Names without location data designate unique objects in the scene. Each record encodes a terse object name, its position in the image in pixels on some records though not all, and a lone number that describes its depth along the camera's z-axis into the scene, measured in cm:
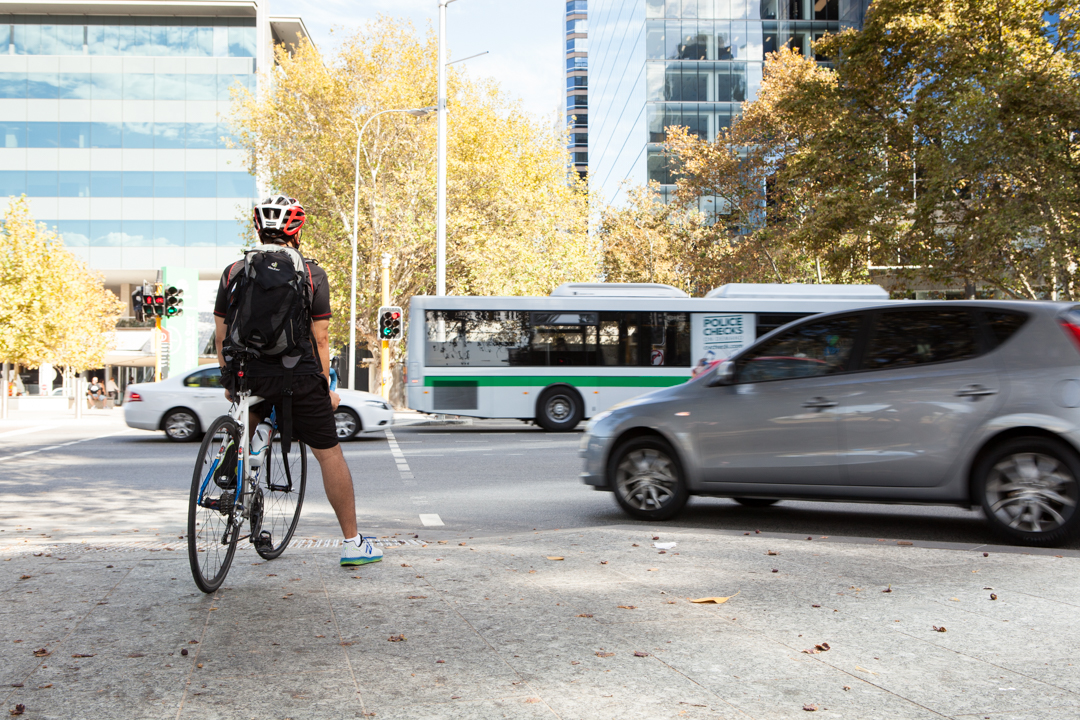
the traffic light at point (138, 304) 2408
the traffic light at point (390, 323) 2783
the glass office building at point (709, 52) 4997
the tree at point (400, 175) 3266
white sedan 1677
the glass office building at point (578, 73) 11012
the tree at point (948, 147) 2106
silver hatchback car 623
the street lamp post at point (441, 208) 2703
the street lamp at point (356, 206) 2988
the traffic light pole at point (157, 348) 2464
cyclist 466
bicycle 440
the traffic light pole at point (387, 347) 3002
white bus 1933
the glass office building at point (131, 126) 5675
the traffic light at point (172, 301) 2462
